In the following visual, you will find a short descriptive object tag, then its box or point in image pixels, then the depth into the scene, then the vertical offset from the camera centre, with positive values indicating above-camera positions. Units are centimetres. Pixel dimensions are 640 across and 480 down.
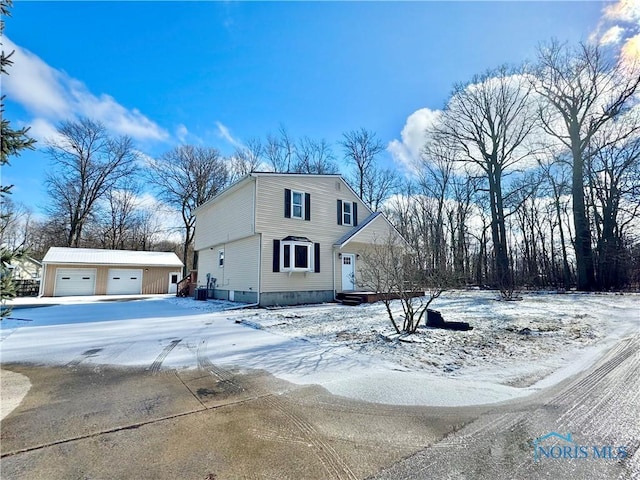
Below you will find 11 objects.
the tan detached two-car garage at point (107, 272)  2064 +63
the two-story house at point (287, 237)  1327 +208
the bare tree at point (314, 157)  2794 +1148
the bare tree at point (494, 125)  2100 +1119
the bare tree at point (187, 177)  2655 +923
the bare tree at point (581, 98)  1773 +1097
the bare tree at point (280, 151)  2755 +1184
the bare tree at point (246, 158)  2778 +1132
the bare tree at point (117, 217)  2866 +631
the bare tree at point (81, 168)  2577 +992
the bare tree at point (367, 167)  2800 +1047
